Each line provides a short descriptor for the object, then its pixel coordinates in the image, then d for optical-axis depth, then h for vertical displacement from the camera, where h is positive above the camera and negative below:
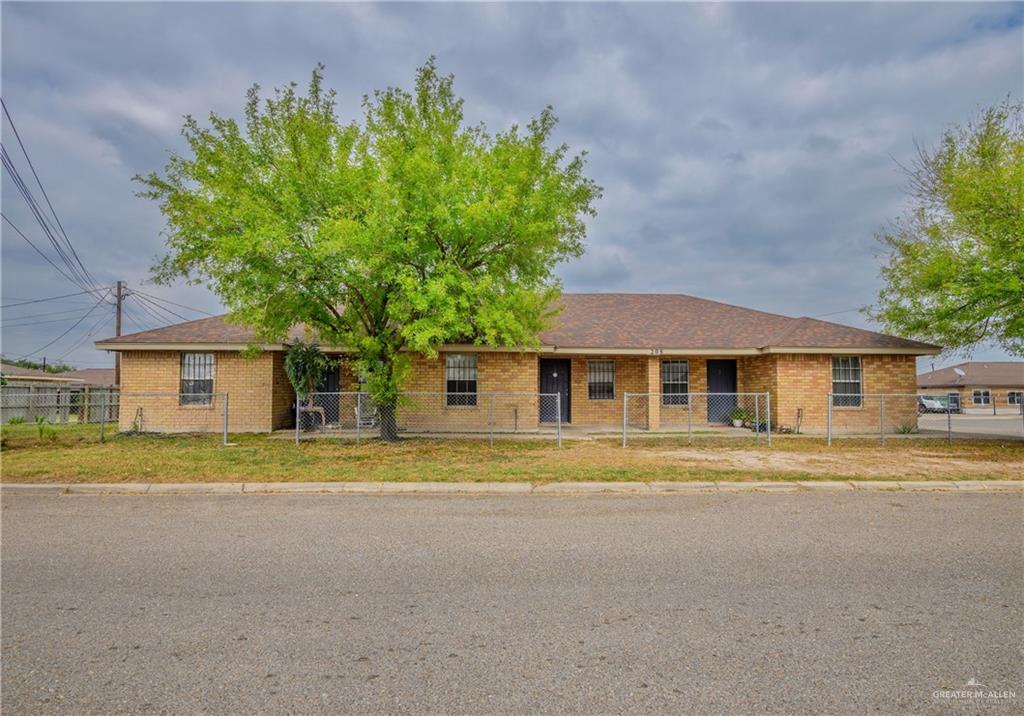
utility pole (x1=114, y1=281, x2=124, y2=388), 29.72 +3.94
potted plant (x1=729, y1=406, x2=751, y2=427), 19.56 -1.04
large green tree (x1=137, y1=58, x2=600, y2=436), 12.29 +3.69
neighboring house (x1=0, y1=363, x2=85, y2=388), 33.81 +0.73
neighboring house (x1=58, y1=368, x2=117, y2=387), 62.06 +1.54
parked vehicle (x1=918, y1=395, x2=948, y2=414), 50.17 -1.85
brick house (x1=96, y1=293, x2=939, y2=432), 17.98 +0.68
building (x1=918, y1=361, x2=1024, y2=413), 52.47 +0.02
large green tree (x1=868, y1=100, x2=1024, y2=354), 13.91 +3.45
